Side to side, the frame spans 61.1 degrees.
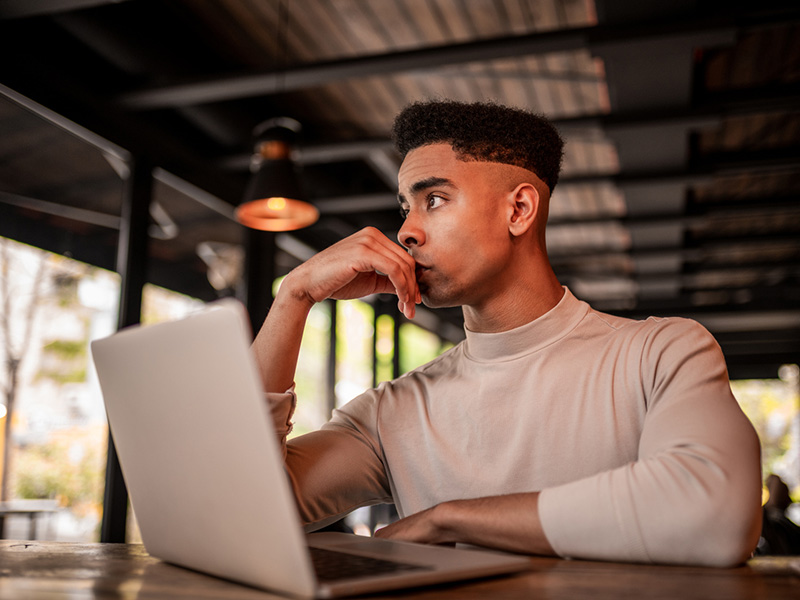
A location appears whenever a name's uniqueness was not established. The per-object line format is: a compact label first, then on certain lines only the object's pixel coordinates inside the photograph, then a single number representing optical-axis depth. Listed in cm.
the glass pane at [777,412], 1448
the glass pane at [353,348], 766
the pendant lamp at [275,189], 326
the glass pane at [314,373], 682
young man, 104
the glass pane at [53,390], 336
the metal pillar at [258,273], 536
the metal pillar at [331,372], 730
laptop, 65
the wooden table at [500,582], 72
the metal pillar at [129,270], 387
